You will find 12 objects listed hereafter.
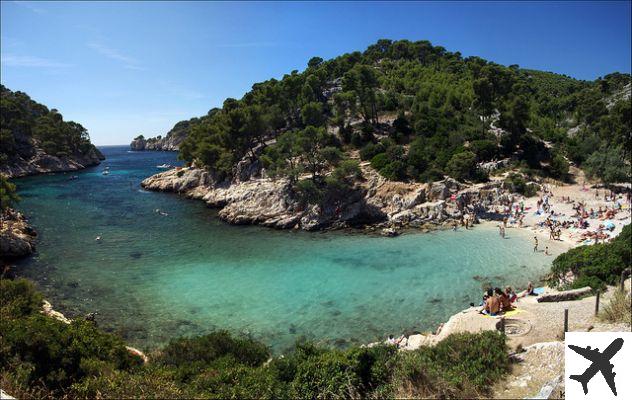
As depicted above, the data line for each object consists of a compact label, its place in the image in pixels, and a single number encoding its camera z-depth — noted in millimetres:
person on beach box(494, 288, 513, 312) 16938
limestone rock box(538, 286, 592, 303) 18328
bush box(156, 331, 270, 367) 11852
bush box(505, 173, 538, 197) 42244
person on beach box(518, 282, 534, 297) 21000
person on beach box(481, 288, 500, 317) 16656
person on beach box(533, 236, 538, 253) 29094
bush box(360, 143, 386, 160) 50062
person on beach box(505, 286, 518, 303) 18827
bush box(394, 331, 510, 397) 9695
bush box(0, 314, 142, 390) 9266
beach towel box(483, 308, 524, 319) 16172
